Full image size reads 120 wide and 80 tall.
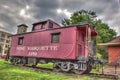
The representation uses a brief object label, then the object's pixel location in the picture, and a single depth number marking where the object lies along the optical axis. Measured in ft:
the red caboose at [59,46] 34.27
